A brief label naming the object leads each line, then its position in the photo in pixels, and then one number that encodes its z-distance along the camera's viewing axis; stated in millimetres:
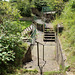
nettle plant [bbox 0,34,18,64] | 3004
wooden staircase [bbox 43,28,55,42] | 8720
